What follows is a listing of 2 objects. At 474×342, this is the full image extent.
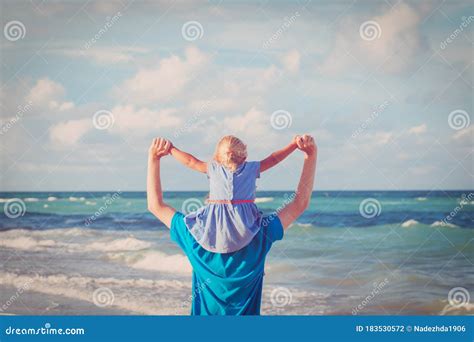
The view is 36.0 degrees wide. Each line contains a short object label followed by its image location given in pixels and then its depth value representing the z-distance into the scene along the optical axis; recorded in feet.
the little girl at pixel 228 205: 14.25
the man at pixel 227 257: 14.39
